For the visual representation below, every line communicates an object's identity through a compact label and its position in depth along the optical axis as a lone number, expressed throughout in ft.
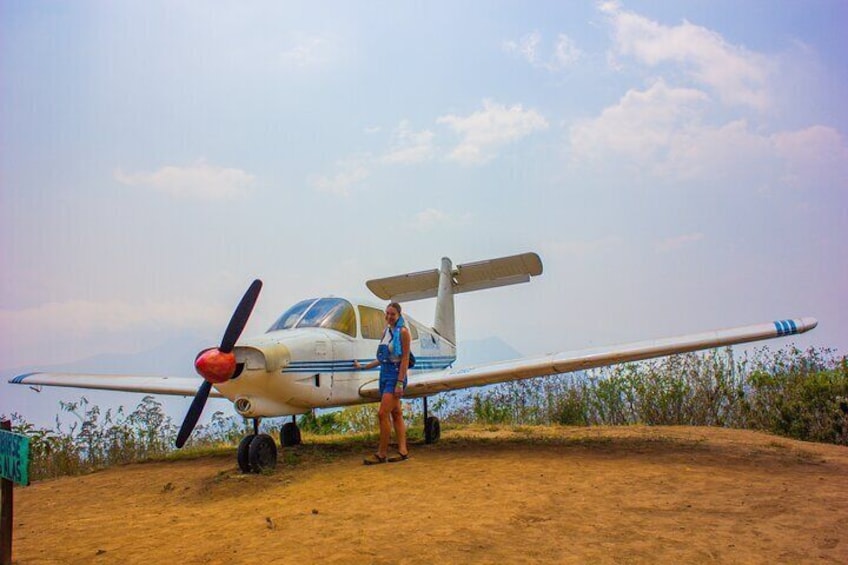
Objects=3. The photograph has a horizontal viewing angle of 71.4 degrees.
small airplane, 23.86
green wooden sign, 13.05
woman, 25.22
